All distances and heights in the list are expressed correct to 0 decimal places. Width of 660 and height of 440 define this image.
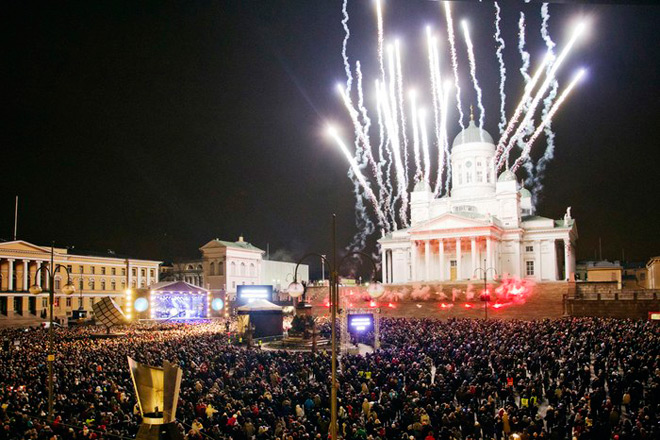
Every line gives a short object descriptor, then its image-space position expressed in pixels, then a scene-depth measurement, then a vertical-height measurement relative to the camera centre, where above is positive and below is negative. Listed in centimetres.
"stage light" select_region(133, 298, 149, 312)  5206 -335
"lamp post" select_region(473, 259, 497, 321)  4854 -94
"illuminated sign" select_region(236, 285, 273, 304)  5344 -243
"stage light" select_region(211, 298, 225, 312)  5975 -393
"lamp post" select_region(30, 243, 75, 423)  1329 -81
